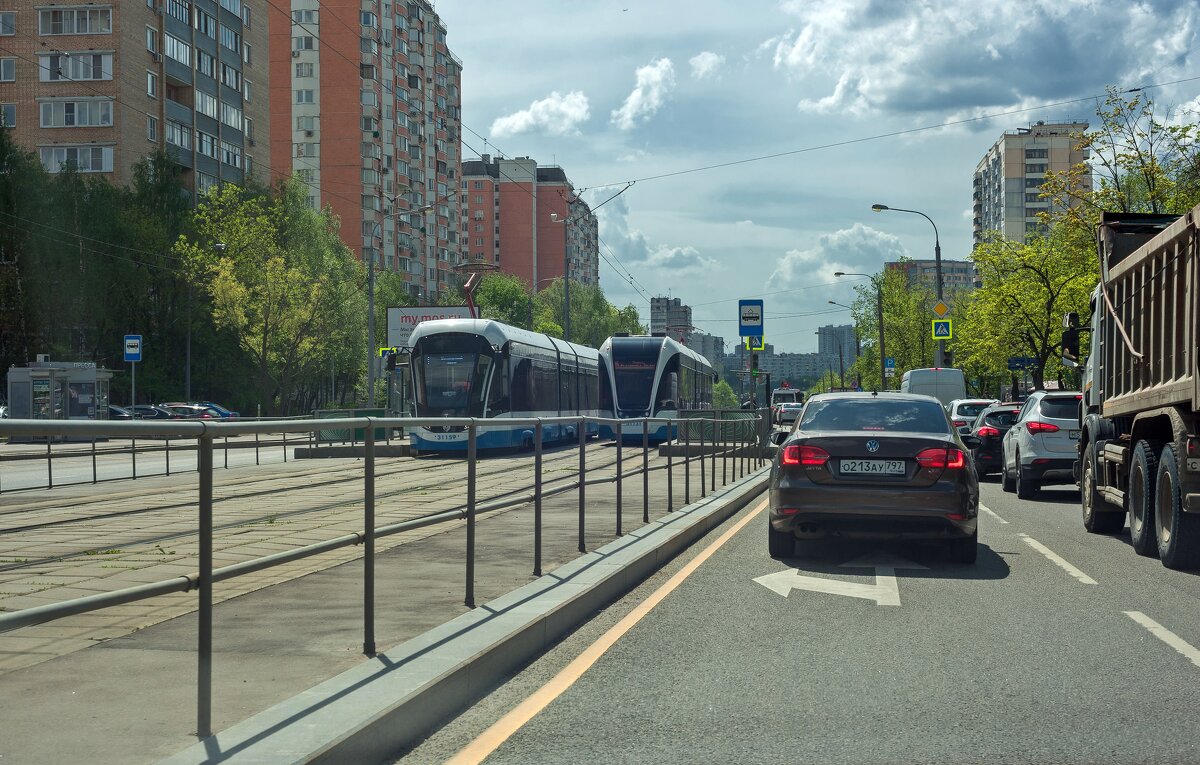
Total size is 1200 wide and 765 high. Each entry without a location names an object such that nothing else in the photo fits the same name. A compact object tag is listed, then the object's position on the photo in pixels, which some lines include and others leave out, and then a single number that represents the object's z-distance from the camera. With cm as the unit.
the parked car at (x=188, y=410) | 5234
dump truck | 995
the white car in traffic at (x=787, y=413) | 4903
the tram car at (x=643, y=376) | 3772
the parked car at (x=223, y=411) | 5106
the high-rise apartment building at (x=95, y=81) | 6241
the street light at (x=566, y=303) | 5616
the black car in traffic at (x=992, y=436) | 2366
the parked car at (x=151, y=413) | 5038
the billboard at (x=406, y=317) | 5819
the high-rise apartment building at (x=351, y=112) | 9306
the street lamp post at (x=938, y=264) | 4656
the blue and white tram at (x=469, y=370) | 3002
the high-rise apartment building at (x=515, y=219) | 15650
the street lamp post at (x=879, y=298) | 5776
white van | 4181
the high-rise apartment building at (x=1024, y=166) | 14538
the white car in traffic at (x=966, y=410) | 2896
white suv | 1861
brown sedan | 1070
